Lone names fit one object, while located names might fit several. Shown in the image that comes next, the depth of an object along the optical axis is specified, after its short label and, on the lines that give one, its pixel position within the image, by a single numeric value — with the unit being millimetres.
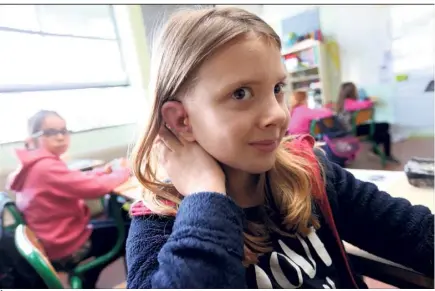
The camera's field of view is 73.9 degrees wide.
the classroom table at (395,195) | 414
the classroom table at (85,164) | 899
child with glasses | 842
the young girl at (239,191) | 301
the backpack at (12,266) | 549
